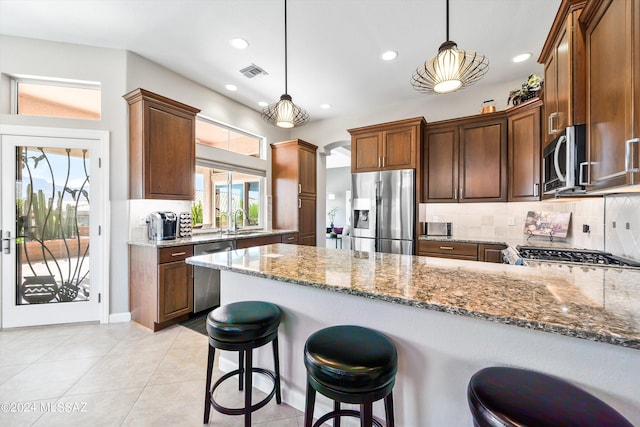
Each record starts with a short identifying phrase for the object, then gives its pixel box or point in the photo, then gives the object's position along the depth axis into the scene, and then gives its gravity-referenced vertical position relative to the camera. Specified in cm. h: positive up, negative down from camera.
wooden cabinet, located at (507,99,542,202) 303 +75
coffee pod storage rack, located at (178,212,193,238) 334 -16
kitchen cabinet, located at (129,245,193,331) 275 -80
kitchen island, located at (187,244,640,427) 89 -46
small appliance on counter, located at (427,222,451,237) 394 -23
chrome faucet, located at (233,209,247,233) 421 -14
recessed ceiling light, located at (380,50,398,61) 303 +186
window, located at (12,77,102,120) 286 +128
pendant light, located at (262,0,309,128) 220 +86
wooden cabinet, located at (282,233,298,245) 449 -44
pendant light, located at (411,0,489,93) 166 +95
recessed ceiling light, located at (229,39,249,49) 283 +186
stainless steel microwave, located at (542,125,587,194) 160 +36
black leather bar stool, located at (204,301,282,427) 138 -64
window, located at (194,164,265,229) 402 +26
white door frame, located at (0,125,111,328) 292 -9
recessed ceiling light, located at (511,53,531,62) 302 +182
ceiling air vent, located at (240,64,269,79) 335 +186
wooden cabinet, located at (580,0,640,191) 115 +61
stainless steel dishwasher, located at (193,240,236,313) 312 -85
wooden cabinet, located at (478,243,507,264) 304 -45
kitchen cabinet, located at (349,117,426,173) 376 +103
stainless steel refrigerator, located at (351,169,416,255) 370 +3
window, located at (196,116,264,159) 397 +124
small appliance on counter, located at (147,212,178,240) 299 -16
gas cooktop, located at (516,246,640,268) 189 -34
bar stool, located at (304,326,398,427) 99 -60
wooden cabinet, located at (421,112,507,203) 343 +74
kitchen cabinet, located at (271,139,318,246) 481 +50
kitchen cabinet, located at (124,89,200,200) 290 +77
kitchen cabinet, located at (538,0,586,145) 164 +98
